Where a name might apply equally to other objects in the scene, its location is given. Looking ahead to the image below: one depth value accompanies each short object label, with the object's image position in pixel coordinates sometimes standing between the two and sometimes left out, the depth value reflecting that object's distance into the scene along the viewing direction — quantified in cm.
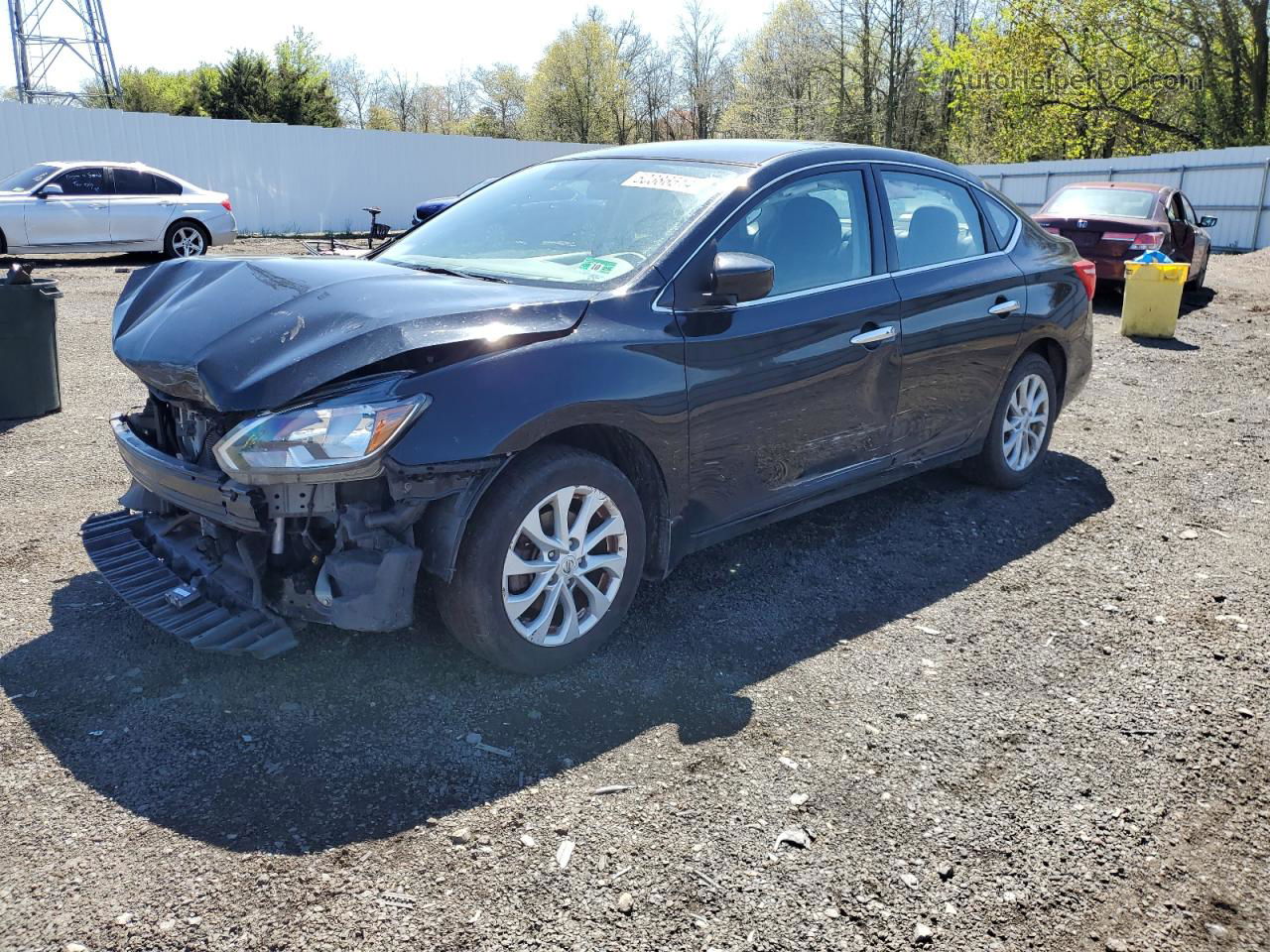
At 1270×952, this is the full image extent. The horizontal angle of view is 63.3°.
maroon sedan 1270
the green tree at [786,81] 4662
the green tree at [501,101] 6191
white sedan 1507
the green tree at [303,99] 3891
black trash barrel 661
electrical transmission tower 4334
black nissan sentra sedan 314
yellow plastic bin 1098
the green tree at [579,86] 5703
